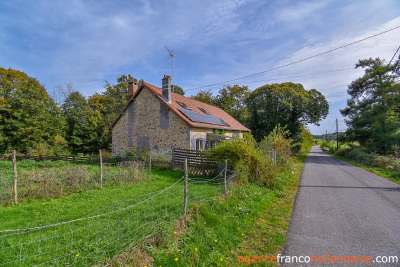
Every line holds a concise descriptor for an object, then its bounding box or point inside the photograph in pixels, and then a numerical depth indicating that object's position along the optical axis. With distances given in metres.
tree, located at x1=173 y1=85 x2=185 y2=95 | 40.00
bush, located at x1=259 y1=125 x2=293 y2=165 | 11.73
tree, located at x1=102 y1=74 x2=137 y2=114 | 31.34
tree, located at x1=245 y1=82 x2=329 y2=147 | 22.75
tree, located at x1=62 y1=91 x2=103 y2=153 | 24.52
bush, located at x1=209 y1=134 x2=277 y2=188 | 7.89
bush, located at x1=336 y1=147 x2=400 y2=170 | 14.11
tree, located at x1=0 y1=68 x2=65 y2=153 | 21.06
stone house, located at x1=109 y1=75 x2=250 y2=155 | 13.95
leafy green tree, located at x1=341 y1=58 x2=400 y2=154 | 18.70
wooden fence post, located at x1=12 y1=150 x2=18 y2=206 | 5.66
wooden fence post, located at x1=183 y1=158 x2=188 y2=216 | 4.34
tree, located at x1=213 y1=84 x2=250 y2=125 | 34.56
